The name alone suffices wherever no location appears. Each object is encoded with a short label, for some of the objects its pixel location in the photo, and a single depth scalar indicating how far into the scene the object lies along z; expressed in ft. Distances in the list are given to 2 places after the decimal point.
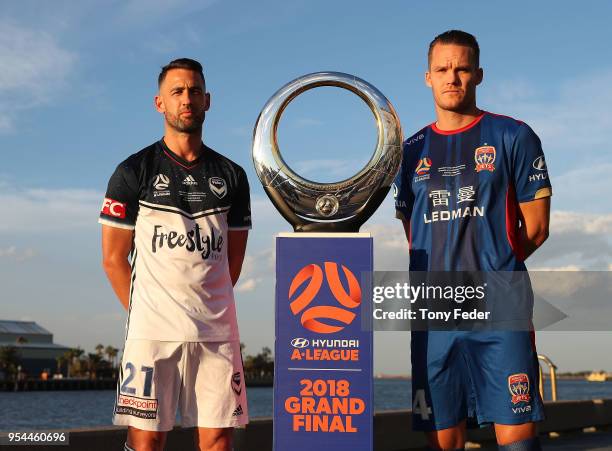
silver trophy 12.02
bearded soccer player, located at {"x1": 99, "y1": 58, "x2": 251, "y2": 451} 11.64
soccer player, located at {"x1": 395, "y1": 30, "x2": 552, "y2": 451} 11.12
